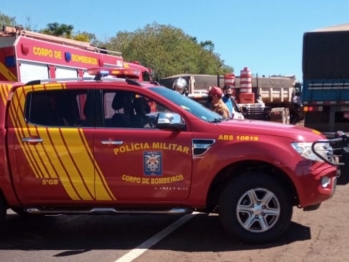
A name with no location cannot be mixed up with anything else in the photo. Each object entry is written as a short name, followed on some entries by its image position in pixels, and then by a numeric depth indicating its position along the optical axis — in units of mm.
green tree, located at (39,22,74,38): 51594
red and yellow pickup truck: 6480
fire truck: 10727
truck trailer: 14523
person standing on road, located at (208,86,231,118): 9531
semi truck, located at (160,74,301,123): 23016
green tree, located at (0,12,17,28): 45197
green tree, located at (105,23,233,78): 55038
